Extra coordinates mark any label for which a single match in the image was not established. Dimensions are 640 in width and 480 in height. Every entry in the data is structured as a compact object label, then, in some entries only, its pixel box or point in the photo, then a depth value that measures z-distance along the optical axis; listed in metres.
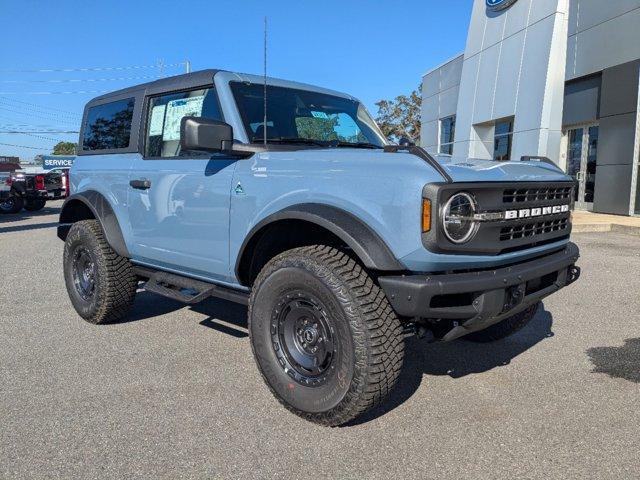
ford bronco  2.59
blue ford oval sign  15.96
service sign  40.86
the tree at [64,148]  90.81
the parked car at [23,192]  17.38
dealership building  13.78
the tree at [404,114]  44.06
